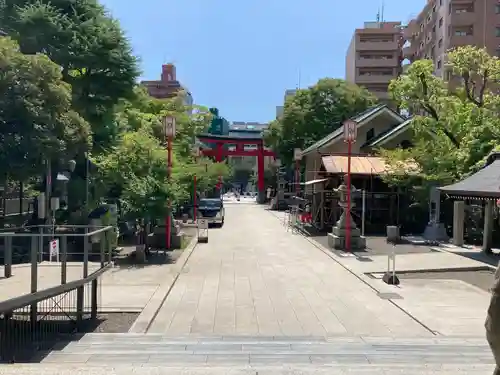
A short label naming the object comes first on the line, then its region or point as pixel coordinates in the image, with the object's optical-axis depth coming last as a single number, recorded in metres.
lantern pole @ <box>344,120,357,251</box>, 19.89
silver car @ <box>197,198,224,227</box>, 32.54
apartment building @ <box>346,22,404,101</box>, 70.00
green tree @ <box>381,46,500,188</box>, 22.39
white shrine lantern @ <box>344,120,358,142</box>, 19.89
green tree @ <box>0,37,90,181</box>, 11.98
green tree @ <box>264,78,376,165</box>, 49.91
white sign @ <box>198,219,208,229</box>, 24.91
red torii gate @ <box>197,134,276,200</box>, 63.62
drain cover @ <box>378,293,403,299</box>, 11.68
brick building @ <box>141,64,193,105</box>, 95.36
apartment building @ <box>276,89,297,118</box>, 108.16
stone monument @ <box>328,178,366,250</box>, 20.33
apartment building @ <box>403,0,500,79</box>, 50.50
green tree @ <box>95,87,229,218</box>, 17.28
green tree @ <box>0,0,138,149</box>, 18.52
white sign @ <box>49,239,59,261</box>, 10.28
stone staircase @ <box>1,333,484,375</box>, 5.81
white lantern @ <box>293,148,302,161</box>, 40.06
